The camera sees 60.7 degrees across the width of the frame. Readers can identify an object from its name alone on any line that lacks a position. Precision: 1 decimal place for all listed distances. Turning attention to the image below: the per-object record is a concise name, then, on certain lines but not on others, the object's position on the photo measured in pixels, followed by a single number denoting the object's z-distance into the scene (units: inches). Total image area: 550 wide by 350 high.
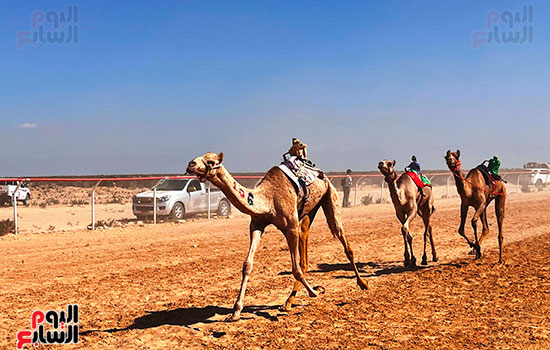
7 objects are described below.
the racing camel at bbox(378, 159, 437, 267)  383.7
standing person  1125.5
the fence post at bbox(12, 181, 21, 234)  611.9
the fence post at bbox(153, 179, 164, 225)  776.3
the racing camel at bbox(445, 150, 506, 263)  440.8
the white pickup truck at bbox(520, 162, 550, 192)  1802.0
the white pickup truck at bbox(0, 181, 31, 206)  1214.9
